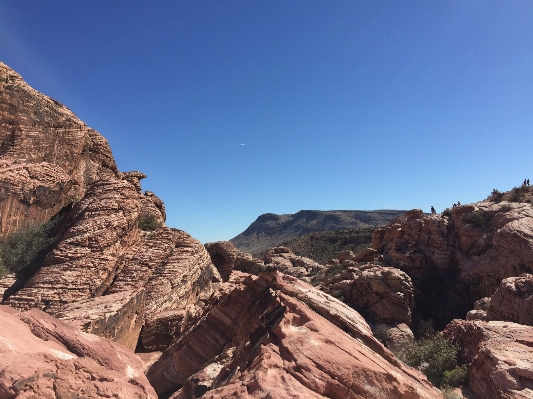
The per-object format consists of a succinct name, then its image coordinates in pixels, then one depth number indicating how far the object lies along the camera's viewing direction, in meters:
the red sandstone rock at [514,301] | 12.62
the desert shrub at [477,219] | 29.13
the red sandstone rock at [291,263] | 40.35
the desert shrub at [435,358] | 10.60
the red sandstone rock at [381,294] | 21.59
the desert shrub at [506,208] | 28.22
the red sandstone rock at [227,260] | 28.85
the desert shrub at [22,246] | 14.51
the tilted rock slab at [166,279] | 14.16
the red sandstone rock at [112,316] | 10.28
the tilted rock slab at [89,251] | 12.38
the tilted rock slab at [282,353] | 4.70
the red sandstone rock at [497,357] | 7.58
